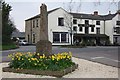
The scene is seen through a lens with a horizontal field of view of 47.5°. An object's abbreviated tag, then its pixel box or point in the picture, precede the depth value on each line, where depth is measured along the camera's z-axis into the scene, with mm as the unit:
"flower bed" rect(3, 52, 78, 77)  6556
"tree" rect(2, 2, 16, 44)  24364
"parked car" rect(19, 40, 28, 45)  33537
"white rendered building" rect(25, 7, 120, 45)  31496
